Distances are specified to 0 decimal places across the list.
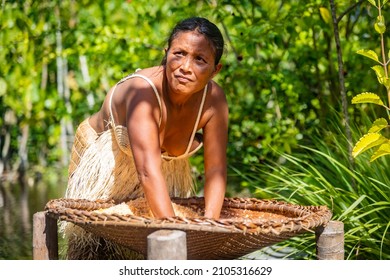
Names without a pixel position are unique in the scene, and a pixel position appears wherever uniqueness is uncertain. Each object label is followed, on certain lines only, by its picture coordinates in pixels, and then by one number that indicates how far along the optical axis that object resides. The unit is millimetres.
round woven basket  4183
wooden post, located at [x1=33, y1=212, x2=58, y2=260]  4926
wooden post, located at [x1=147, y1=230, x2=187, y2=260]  3966
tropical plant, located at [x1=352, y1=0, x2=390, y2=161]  4605
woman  4775
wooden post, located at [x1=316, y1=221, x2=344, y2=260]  4735
